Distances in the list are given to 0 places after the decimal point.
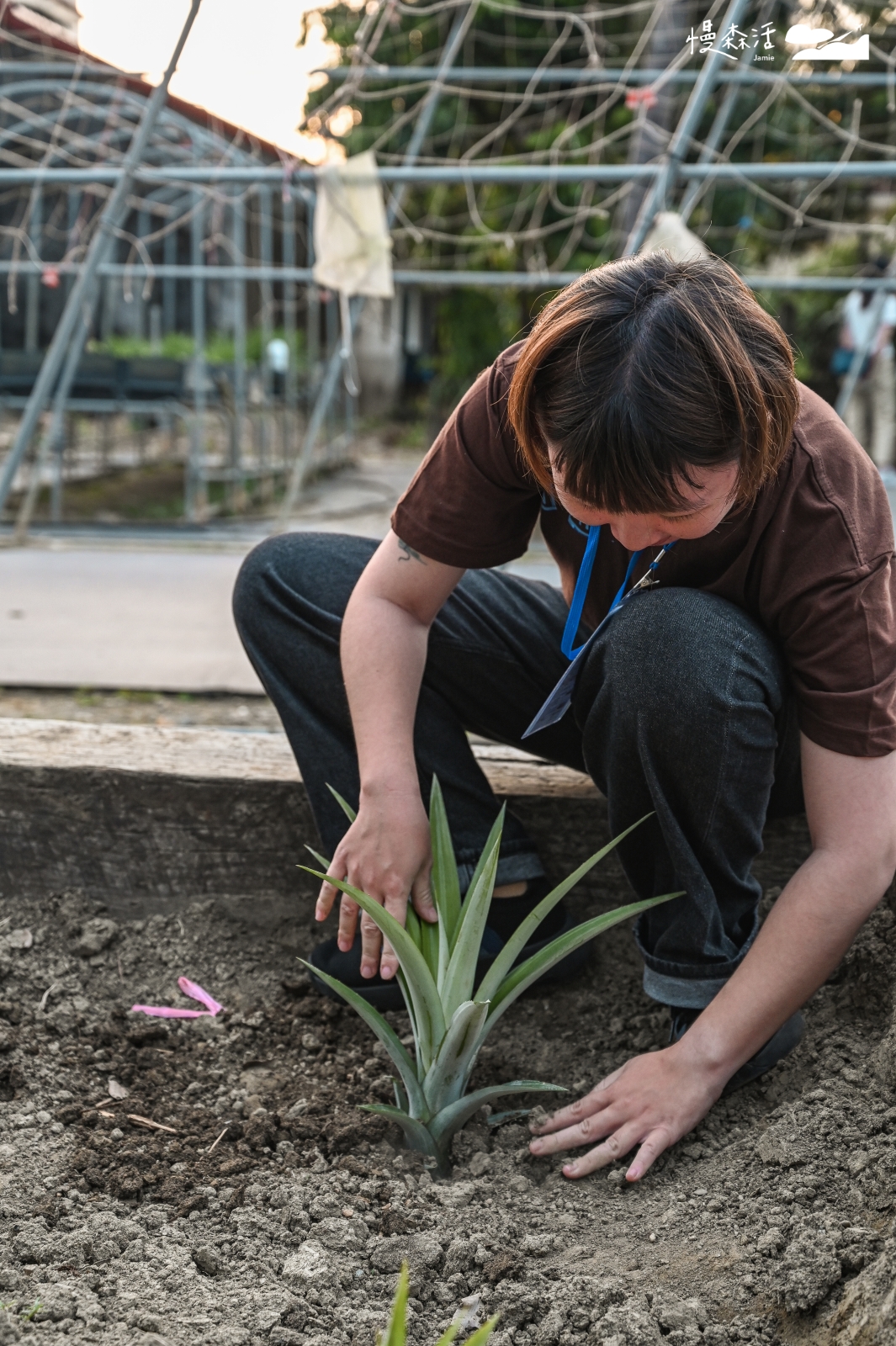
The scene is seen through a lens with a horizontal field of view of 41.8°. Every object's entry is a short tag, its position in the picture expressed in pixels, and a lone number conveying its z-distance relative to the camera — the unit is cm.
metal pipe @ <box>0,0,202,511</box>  347
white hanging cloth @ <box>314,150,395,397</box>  369
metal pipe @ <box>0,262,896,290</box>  440
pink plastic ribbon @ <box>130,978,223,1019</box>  147
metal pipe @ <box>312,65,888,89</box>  362
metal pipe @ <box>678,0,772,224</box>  333
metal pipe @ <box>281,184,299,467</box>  596
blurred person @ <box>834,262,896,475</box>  608
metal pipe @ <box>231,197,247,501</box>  521
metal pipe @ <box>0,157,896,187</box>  308
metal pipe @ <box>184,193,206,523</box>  514
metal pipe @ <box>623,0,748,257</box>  293
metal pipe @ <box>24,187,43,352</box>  608
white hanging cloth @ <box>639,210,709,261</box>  321
